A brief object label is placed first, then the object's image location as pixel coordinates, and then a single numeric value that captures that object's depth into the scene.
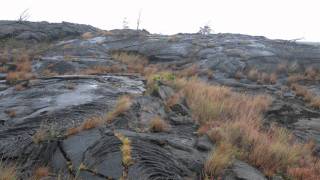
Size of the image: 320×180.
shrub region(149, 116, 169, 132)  4.42
